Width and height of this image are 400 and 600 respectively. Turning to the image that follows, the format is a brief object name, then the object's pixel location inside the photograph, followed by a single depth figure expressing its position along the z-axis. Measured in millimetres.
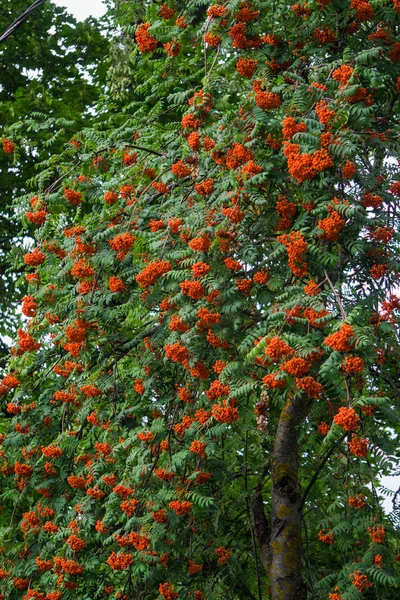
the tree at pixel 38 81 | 13469
